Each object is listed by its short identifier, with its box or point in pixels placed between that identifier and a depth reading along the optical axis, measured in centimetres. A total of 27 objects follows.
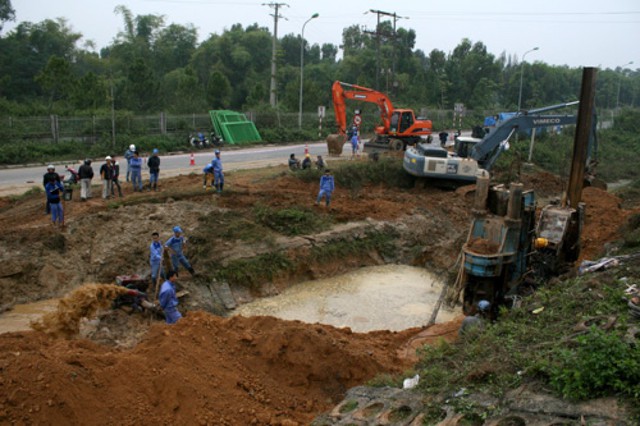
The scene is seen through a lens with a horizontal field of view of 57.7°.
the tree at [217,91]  4388
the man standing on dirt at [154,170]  1929
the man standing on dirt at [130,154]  1950
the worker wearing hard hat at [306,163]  2325
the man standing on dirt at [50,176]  1555
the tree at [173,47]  6238
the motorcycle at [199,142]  3447
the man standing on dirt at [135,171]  1920
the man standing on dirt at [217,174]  1861
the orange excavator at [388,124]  2897
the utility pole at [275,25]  4250
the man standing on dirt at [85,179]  1759
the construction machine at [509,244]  1195
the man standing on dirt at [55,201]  1512
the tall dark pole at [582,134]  1474
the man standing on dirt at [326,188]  1855
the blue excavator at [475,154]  2117
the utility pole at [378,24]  4668
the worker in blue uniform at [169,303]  1121
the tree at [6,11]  4500
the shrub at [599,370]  618
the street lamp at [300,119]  4153
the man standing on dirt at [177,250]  1341
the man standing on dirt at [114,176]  1812
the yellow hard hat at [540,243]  1243
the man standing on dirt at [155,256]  1310
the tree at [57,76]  3553
